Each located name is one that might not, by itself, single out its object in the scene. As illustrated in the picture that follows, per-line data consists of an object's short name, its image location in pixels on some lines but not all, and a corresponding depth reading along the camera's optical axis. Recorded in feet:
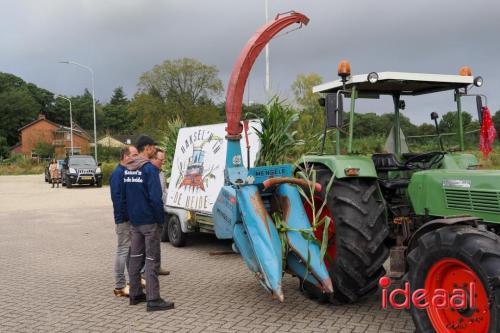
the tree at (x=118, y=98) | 388.02
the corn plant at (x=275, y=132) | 25.07
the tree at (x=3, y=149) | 245.45
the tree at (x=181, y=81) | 169.58
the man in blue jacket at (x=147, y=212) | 17.80
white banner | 27.35
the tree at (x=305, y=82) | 121.80
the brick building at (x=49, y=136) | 245.86
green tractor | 11.98
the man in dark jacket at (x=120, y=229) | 19.08
